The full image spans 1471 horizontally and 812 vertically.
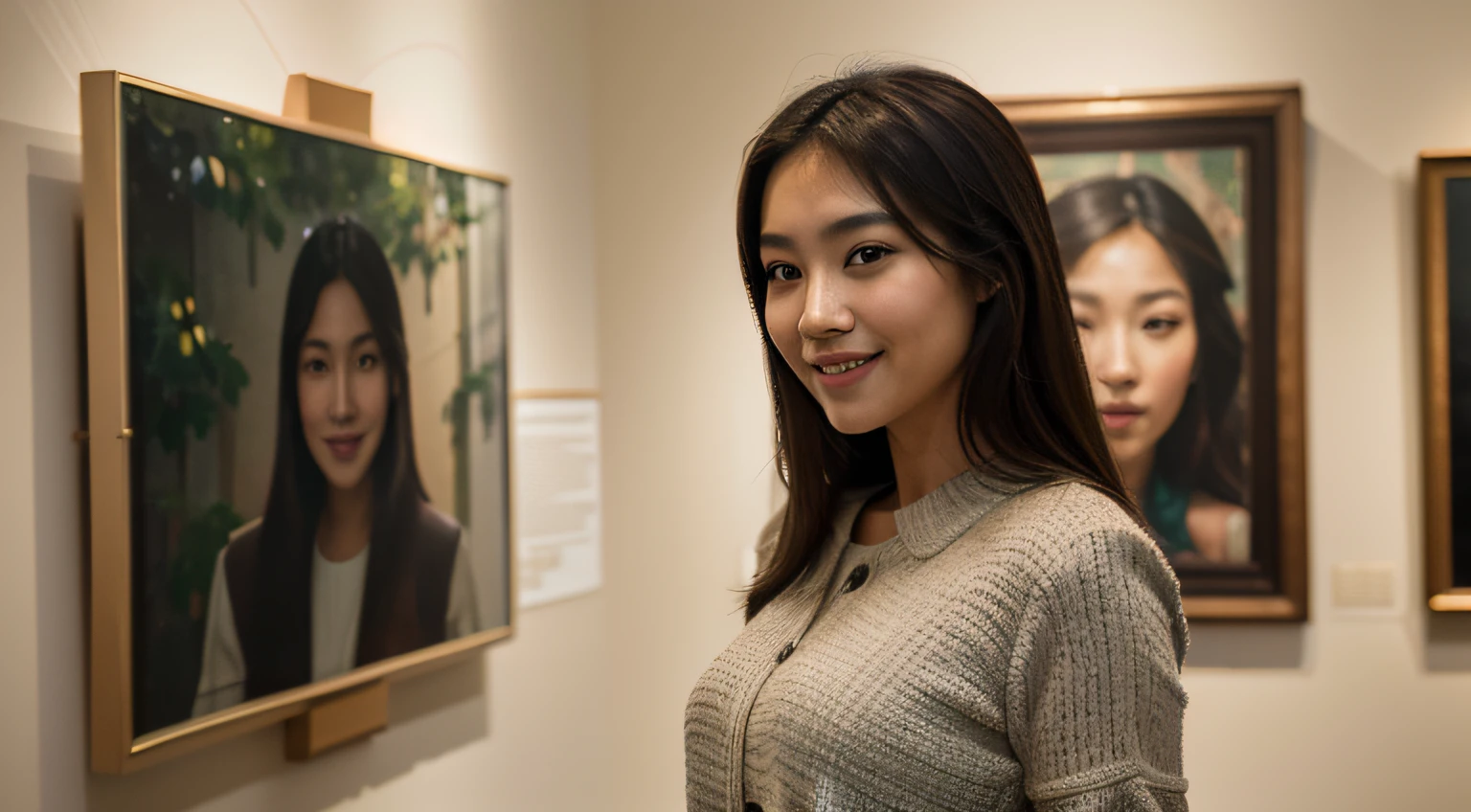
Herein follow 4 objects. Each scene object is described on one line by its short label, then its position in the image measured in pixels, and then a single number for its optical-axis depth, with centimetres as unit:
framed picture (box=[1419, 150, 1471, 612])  260
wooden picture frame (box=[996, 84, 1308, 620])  266
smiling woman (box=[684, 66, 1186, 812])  110
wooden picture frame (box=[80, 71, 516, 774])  148
